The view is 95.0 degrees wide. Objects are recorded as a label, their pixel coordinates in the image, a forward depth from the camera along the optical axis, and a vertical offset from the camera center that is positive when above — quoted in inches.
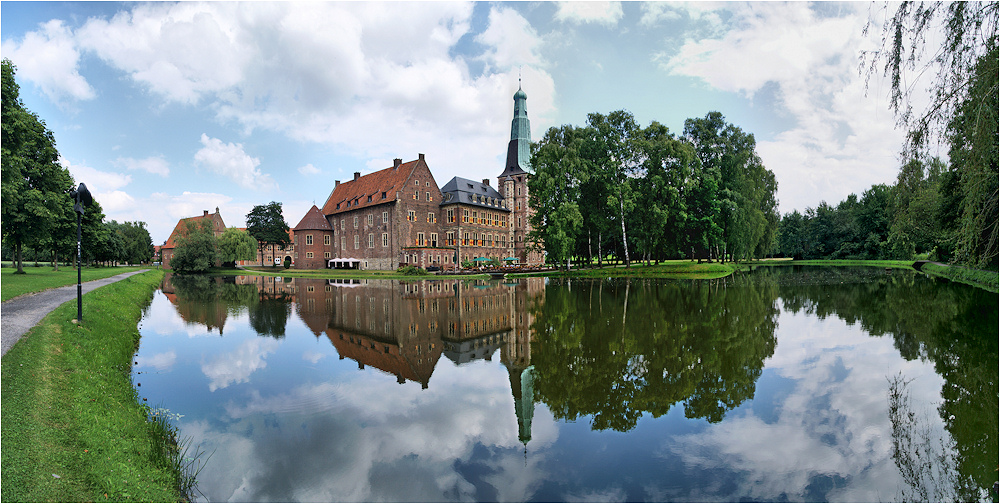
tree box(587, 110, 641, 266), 1611.7 +379.9
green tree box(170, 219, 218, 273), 2257.6 +67.5
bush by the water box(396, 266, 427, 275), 1886.1 -36.5
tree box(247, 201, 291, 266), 2770.7 +246.1
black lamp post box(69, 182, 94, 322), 480.4 +74.1
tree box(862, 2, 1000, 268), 274.1 +97.2
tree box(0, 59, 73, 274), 948.6 +221.5
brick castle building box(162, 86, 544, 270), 2263.8 +221.6
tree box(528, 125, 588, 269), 1563.7 +250.0
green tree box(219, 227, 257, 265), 2564.0 +107.4
